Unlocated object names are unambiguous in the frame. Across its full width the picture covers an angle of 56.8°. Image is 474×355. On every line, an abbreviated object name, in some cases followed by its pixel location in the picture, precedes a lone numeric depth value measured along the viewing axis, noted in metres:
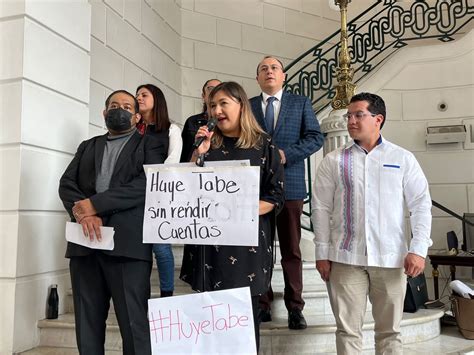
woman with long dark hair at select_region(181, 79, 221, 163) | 2.51
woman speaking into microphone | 1.70
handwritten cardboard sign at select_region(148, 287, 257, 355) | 1.55
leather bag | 3.08
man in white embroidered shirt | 1.87
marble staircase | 2.47
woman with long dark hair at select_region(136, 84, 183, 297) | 2.66
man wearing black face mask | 1.91
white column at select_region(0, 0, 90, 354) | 2.62
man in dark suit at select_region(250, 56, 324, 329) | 2.45
